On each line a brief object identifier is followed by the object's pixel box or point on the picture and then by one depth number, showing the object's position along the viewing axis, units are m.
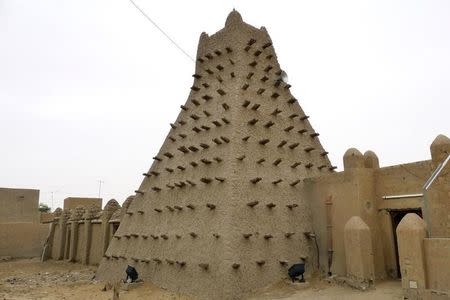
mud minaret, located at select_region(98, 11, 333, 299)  11.24
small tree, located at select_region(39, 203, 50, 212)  61.84
